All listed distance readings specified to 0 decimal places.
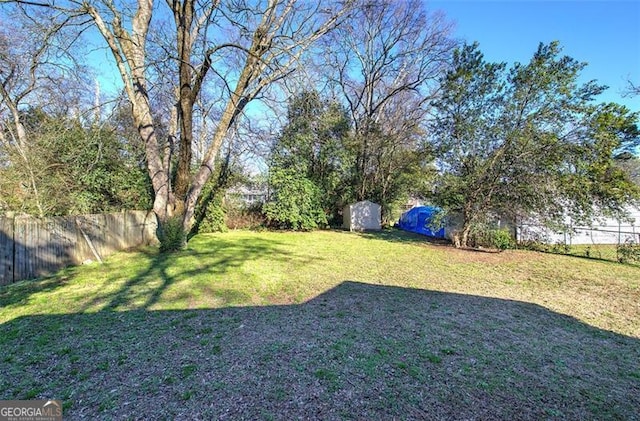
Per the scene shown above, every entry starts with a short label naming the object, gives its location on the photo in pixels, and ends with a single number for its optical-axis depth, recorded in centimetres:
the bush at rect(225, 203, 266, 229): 1427
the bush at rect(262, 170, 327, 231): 1356
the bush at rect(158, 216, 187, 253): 780
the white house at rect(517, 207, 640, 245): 795
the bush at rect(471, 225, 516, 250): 884
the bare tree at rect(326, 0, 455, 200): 1548
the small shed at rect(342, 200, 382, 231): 1510
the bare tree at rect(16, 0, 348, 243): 686
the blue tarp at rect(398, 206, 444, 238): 1351
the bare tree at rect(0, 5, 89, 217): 621
